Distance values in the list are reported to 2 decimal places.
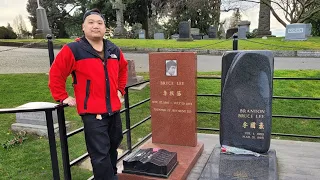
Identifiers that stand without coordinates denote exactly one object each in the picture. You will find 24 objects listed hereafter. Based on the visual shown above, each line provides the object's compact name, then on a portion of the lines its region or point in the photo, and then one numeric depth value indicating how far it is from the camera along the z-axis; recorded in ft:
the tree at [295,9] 62.23
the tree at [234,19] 111.77
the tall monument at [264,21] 63.72
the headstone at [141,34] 80.47
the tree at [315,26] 77.70
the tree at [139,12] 85.92
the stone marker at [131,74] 23.04
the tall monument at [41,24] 53.36
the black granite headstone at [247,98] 10.20
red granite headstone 11.76
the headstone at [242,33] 58.49
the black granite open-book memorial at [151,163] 9.48
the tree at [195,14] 81.51
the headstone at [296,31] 49.83
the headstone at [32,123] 15.58
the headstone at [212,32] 76.89
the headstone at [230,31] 74.92
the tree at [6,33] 74.13
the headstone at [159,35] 79.97
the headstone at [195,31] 80.38
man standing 7.31
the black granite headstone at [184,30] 57.22
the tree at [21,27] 124.84
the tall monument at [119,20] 74.43
